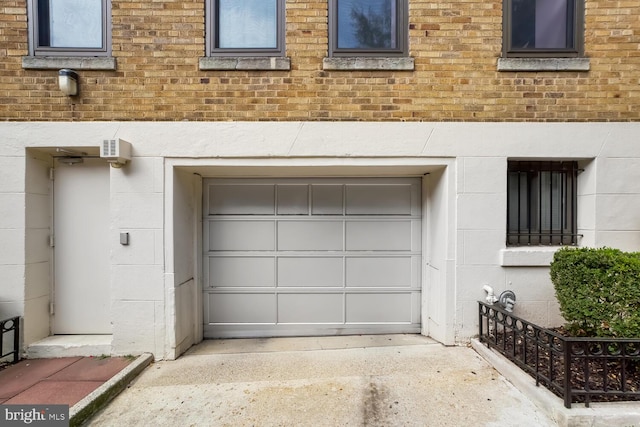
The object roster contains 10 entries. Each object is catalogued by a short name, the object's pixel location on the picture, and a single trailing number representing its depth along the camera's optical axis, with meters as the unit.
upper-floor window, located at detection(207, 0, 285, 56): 3.97
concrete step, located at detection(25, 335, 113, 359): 3.82
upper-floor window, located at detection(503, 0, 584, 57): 3.88
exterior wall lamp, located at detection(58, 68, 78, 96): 3.65
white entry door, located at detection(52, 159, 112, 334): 4.11
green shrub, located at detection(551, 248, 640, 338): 2.87
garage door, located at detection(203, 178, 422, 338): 4.49
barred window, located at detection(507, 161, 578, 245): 4.05
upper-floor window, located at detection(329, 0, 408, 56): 3.96
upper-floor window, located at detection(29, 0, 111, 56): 3.87
